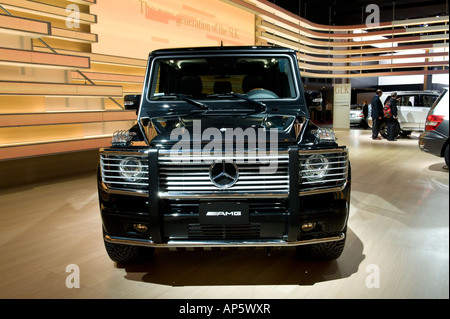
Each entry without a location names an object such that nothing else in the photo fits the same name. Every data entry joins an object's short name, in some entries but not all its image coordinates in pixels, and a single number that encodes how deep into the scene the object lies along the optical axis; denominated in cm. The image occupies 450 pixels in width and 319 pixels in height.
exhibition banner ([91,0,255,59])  732
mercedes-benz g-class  218
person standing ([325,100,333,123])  2370
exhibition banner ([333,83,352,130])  1538
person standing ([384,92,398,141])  1075
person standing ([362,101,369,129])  1642
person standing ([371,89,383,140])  1134
